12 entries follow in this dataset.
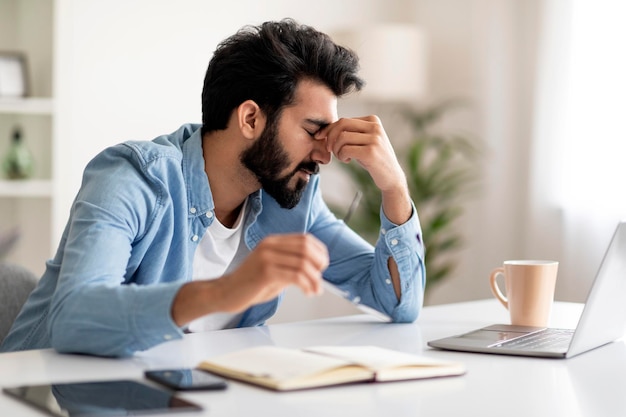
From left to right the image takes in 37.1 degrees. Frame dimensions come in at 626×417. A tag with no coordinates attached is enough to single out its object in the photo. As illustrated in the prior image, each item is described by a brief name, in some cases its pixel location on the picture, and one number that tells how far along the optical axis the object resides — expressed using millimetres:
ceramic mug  1616
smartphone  1065
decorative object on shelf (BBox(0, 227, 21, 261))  3182
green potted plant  3693
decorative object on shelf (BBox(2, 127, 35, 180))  3125
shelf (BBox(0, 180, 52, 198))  3080
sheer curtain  3352
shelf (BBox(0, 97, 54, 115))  3057
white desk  1020
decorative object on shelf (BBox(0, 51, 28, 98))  3113
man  1566
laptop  1339
